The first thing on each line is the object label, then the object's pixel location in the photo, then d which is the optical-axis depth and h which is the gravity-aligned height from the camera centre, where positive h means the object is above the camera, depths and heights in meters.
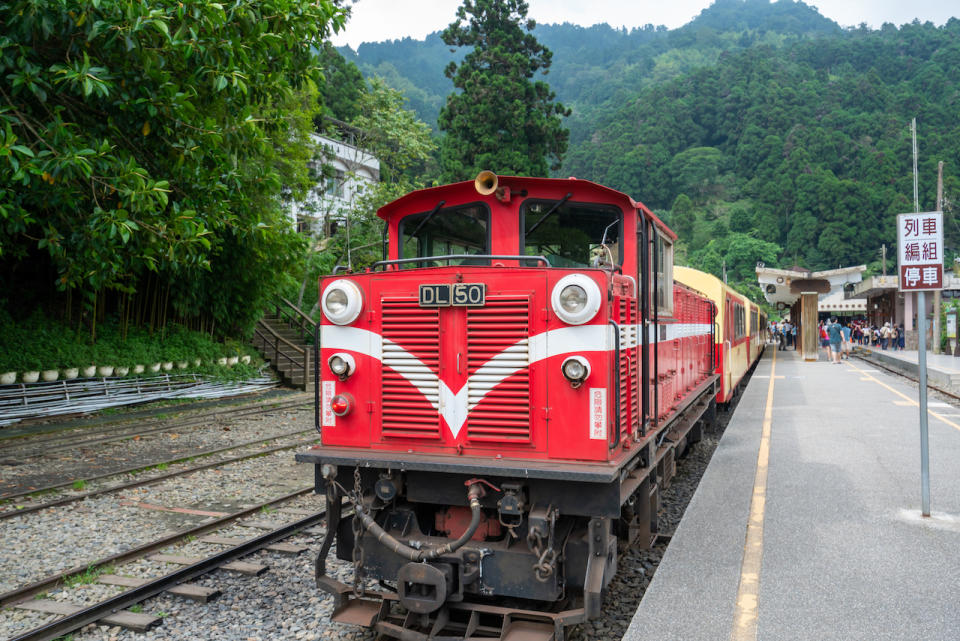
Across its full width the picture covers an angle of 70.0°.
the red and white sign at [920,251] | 5.98 +0.69
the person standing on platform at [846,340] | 31.89 -0.50
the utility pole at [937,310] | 27.35 +0.77
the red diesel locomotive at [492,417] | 3.89 -0.53
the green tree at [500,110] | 29.22 +9.72
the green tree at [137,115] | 7.17 +2.80
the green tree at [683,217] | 86.00 +14.42
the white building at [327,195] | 27.72 +6.07
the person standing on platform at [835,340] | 27.11 -0.42
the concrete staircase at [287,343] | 20.45 -0.26
